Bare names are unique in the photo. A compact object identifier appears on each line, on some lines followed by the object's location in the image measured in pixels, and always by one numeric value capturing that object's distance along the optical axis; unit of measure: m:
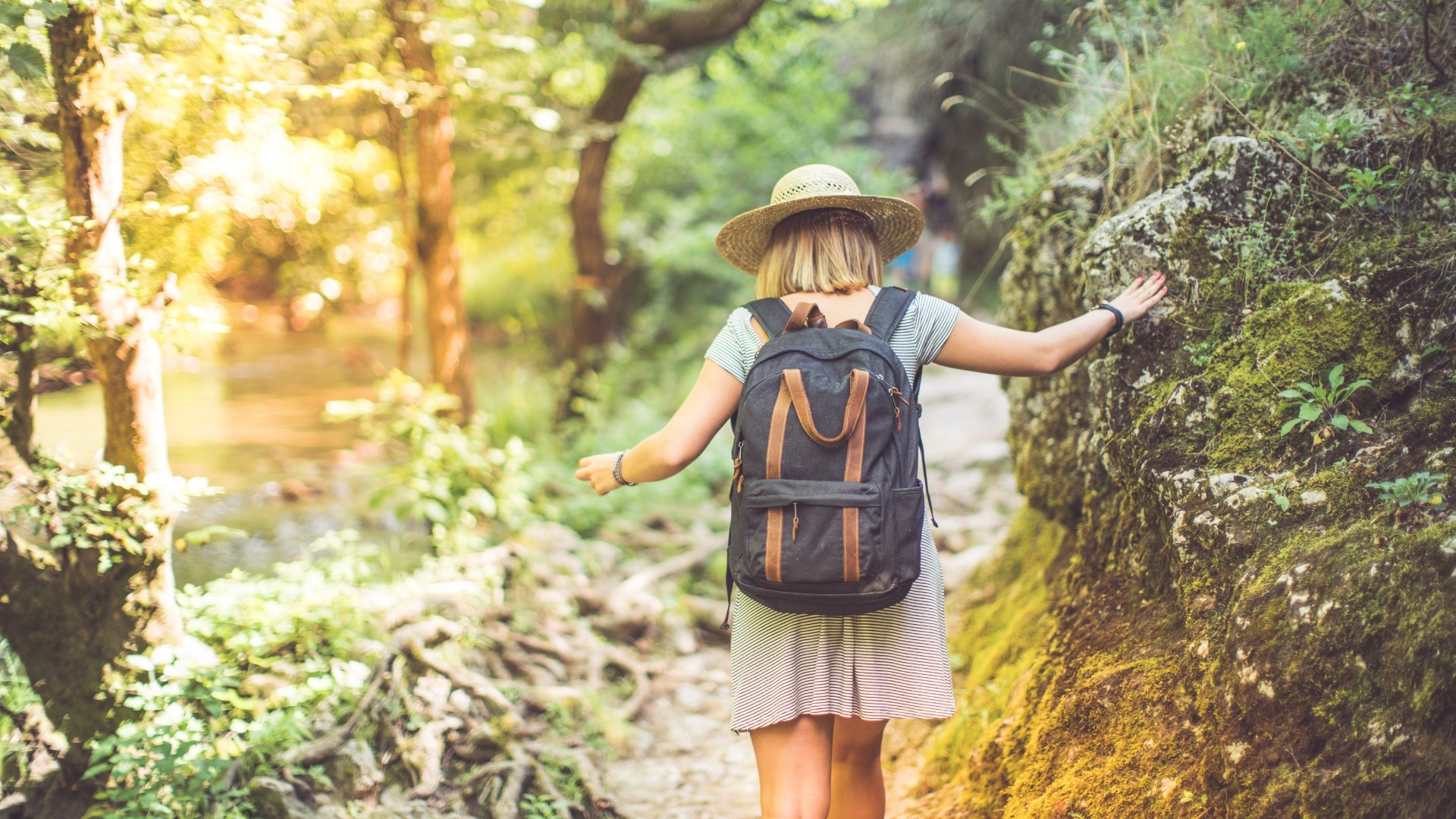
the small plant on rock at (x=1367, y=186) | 2.41
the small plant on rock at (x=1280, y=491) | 2.13
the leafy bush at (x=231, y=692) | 2.78
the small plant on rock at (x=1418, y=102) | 2.46
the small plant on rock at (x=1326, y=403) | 2.17
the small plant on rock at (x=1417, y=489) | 1.92
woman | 2.22
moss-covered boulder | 1.80
